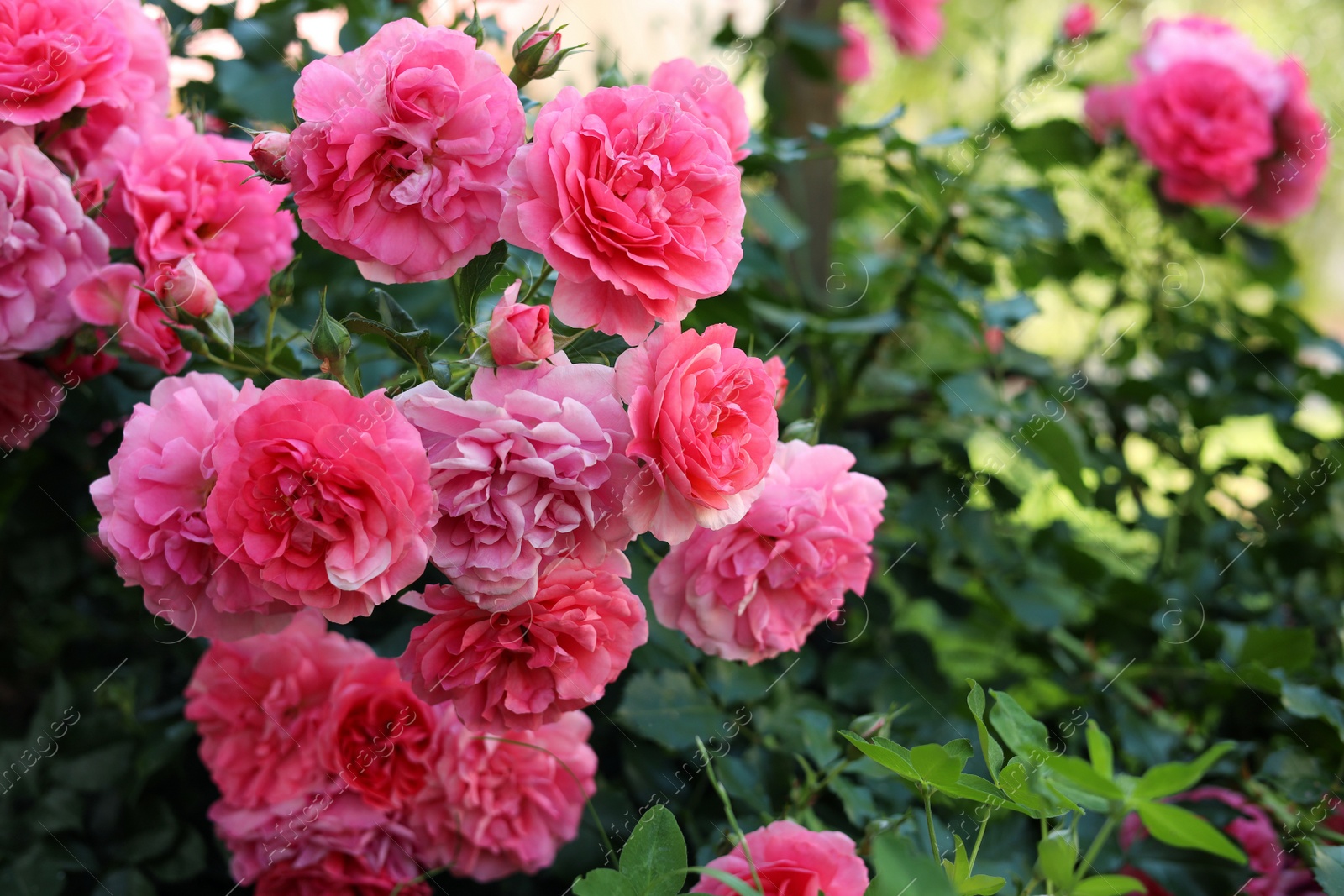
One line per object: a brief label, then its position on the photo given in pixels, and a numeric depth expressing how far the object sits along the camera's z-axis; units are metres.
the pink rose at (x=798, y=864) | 0.48
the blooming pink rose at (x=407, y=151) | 0.46
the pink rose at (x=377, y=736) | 0.60
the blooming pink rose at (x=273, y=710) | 0.63
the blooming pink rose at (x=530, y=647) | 0.48
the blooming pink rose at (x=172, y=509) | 0.46
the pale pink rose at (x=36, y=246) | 0.57
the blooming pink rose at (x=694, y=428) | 0.44
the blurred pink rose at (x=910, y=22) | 1.38
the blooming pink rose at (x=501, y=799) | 0.61
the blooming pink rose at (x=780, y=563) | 0.52
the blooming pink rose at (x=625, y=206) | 0.45
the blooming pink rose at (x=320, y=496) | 0.43
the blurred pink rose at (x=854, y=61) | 1.46
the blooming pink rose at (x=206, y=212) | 0.61
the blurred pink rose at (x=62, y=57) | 0.58
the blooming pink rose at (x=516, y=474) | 0.43
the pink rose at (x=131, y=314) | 0.57
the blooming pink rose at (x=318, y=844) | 0.63
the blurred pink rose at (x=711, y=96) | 0.54
